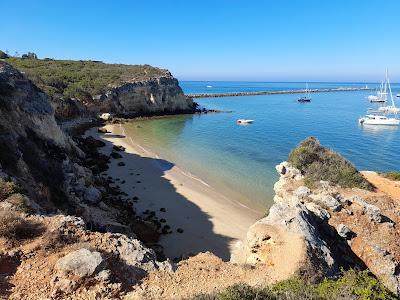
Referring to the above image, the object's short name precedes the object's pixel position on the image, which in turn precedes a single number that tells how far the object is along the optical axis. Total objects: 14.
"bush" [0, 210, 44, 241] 10.08
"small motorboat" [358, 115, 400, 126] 65.19
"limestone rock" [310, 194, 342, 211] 15.62
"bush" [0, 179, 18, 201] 11.86
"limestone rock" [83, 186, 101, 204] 19.42
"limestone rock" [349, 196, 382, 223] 15.43
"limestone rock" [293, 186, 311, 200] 17.11
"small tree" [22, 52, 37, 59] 93.68
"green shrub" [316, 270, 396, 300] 7.83
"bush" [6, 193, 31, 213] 11.45
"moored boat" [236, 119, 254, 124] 66.50
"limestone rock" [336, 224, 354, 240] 14.09
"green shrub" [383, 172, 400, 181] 23.92
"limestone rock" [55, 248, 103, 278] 8.89
